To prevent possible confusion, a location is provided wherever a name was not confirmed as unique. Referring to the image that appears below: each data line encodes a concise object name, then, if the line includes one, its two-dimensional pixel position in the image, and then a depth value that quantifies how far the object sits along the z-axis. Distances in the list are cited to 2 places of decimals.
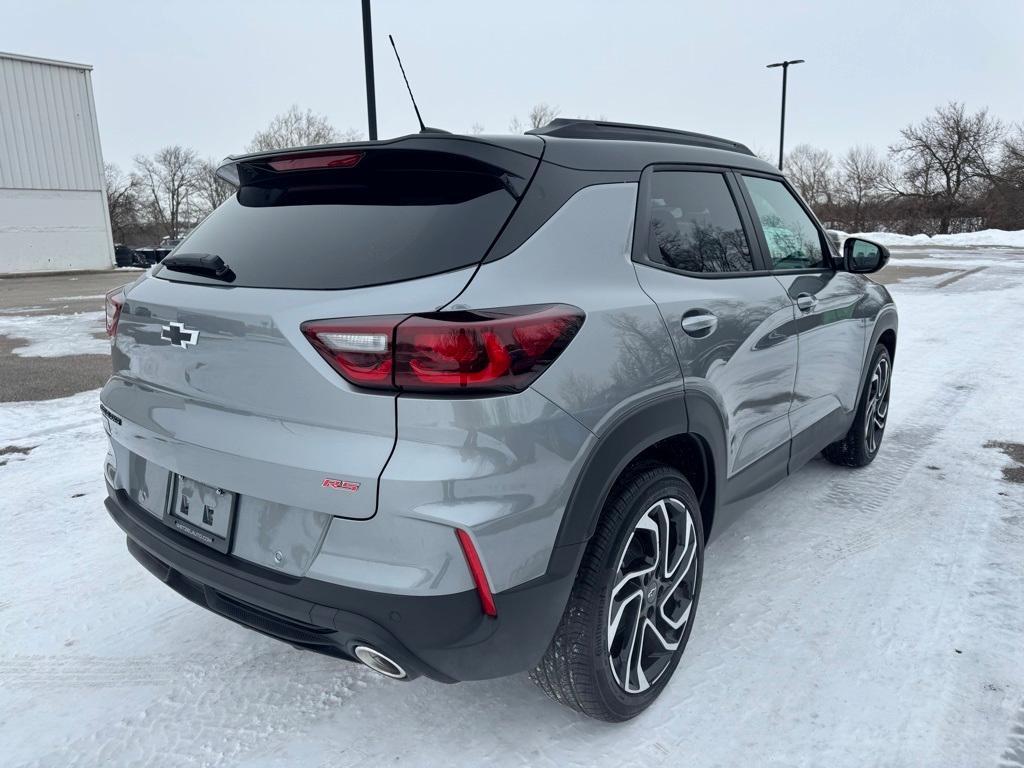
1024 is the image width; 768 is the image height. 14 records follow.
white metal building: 31.14
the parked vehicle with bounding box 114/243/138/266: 34.29
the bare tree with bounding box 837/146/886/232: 52.34
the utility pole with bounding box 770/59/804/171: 29.06
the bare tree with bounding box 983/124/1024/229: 46.03
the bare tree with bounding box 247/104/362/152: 37.97
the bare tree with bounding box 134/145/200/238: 70.12
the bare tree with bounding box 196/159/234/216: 56.59
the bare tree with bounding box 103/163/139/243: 59.50
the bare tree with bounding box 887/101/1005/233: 49.38
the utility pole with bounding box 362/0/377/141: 9.86
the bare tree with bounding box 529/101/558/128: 44.38
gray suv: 1.81
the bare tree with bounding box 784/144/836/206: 56.88
